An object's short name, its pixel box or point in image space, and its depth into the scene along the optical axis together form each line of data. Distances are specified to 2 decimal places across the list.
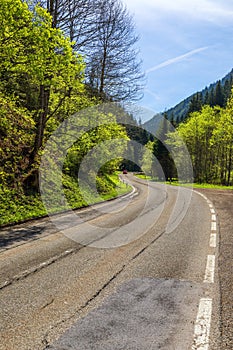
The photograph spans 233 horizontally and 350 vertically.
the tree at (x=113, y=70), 23.53
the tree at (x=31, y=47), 9.61
